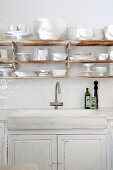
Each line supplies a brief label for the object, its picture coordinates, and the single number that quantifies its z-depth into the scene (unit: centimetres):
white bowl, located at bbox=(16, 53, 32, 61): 333
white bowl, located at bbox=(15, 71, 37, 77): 337
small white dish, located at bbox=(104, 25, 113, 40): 340
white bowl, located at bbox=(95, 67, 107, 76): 342
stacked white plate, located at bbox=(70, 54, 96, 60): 333
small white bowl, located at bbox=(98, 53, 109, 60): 338
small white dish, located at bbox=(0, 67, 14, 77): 337
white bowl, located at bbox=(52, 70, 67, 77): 336
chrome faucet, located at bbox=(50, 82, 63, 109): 342
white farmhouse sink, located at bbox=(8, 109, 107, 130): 285
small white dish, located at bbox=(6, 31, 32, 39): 328
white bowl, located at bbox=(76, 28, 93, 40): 336
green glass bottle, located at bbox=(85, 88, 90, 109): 353
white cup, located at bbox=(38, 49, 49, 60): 335
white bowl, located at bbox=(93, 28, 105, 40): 359
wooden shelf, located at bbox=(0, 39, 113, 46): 326
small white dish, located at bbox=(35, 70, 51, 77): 337
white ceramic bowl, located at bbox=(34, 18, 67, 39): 333
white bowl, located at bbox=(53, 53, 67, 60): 332
